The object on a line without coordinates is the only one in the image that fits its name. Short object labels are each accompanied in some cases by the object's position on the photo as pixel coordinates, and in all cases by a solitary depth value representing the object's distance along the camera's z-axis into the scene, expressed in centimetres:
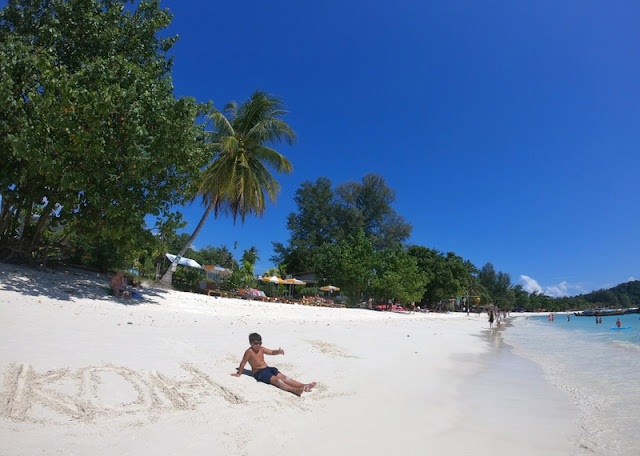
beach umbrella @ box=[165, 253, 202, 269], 2544
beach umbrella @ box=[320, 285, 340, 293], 3447
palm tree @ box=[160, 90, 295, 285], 1927
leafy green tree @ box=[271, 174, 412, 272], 5009
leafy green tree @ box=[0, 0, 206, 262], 1044
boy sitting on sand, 554
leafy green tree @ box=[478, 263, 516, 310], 10788
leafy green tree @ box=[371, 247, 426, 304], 3284
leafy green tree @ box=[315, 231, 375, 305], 3238
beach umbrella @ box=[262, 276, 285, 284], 3139
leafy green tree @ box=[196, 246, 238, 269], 5809
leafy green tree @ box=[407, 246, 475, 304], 5159
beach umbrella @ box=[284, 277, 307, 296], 3223
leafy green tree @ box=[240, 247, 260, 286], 2690
